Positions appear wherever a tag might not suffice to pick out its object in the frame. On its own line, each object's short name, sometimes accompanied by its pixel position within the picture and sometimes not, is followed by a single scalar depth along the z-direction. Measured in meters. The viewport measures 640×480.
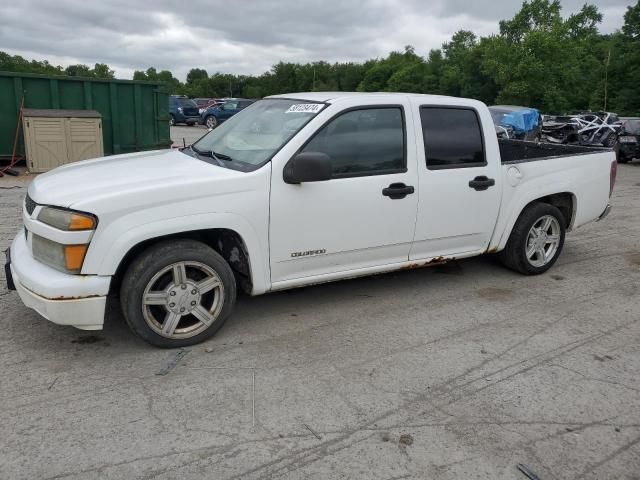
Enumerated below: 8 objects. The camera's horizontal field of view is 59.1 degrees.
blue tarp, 17.45
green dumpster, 11.39
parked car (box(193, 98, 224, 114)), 36.12
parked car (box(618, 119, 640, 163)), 17.72
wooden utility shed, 10.84
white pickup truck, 3.53
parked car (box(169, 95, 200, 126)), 30.83
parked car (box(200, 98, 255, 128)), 28.72
